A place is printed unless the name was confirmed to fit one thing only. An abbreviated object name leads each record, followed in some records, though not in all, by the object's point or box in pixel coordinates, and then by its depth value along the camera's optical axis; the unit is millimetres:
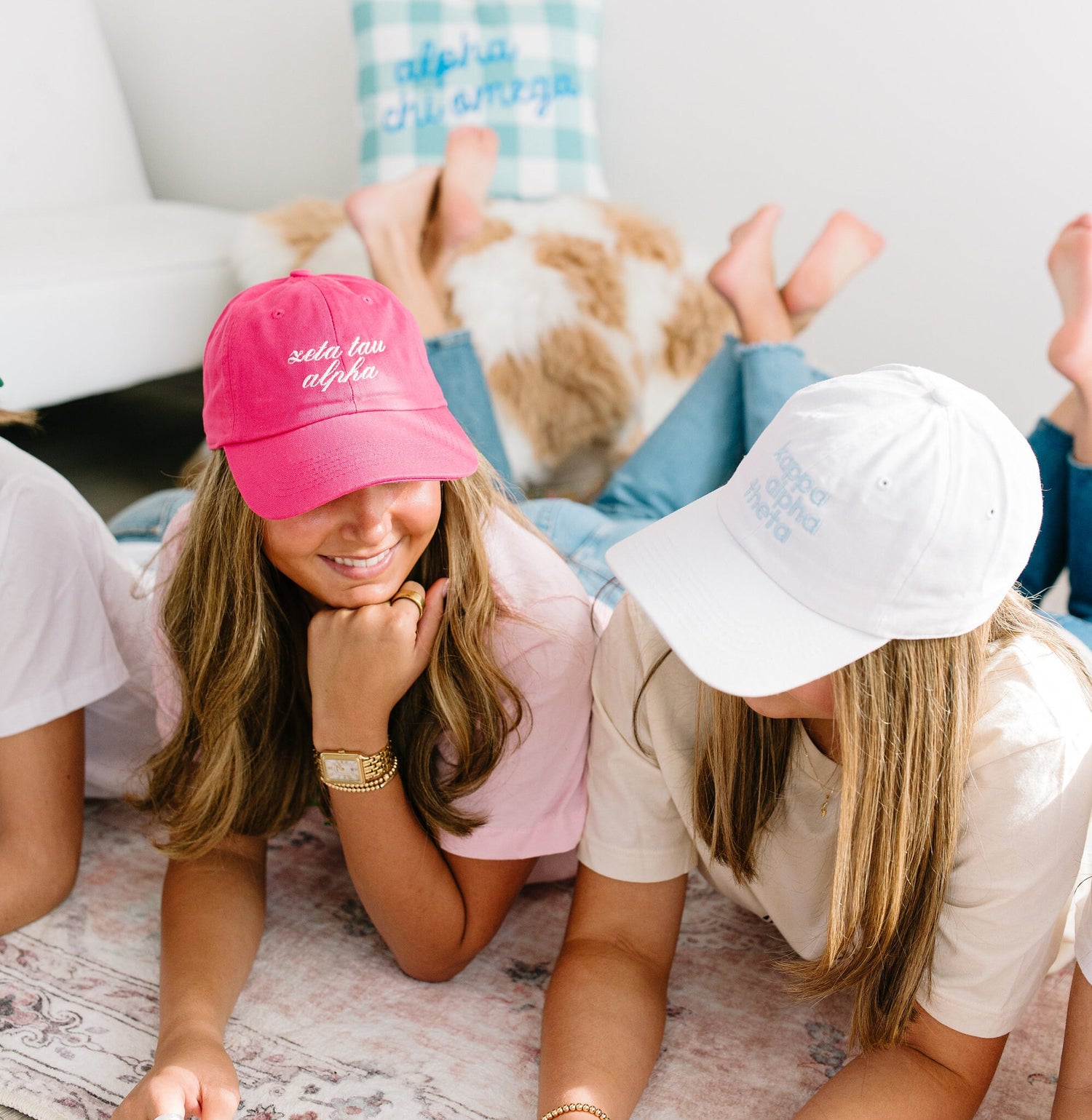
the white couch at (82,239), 1451
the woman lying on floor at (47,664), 903
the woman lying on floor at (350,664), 730
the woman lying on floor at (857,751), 601
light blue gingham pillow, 1662
